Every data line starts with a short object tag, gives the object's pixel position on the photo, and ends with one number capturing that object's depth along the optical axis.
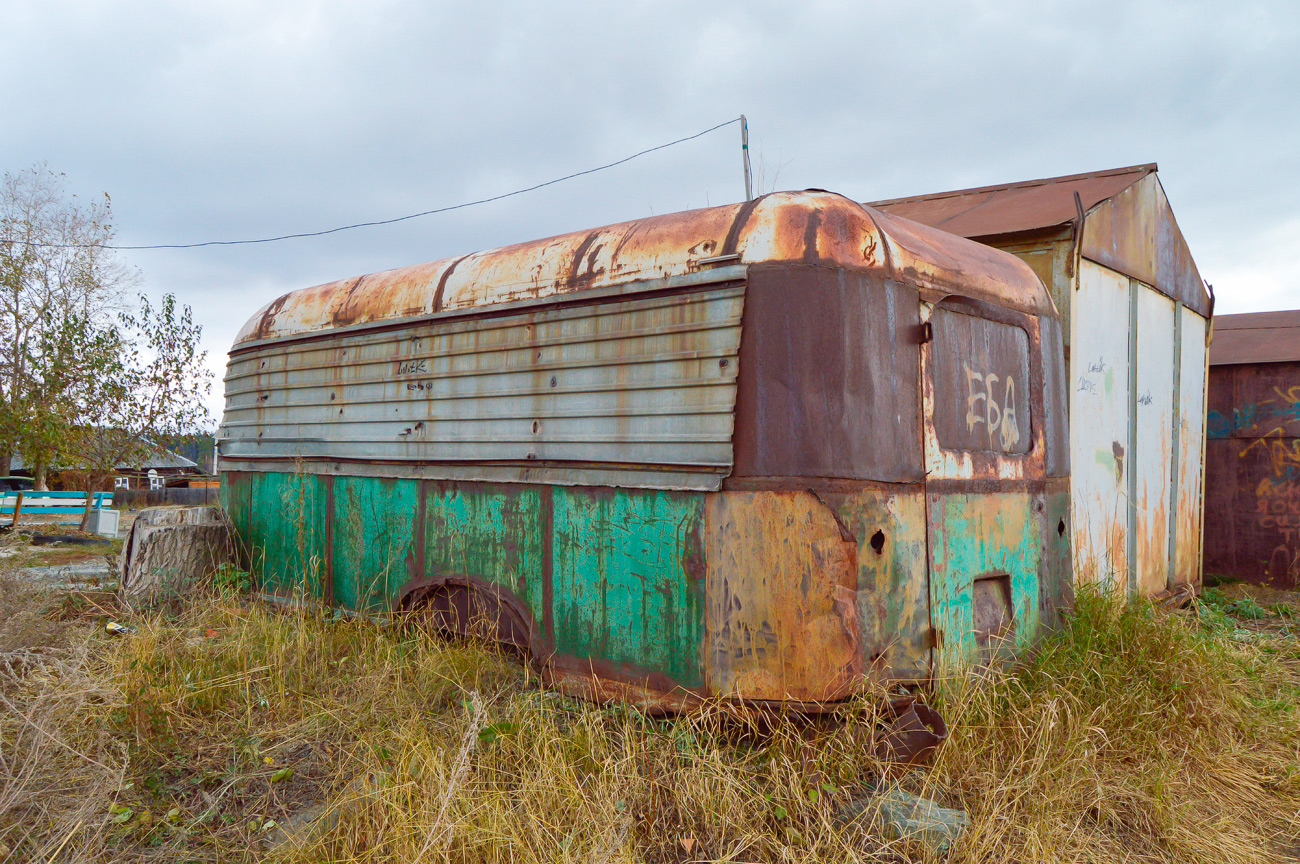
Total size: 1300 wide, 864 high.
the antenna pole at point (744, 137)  8.17
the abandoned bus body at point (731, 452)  3.38
